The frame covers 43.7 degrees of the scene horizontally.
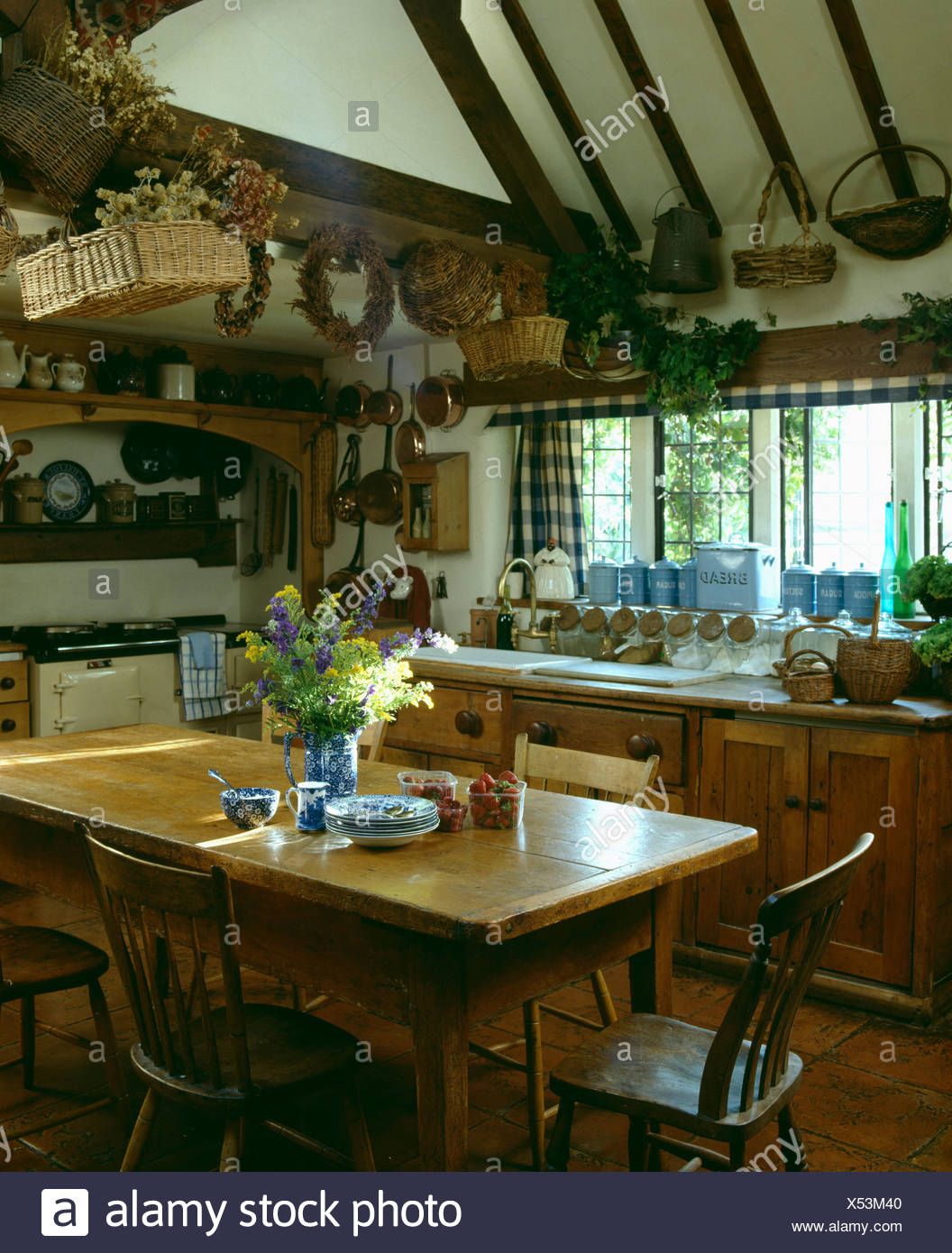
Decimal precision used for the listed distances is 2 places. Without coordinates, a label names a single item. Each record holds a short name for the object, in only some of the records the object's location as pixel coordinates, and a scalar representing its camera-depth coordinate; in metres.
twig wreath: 4.24
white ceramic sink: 5.06
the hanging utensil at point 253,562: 7.96
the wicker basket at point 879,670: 4.00
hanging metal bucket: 4.89
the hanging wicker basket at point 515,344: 4.75
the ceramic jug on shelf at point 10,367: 5.97
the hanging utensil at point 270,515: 7.80
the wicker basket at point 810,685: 4.07
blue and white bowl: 2.76
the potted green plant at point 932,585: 4.12
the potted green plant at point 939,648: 4.00
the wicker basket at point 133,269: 3.20
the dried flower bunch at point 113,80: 3.38
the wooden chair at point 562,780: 2.91
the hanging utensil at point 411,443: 6.58
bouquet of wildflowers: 2.86
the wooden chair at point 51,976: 2.98
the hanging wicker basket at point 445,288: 4.67
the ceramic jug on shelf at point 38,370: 6.15
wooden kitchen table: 2.17
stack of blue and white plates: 2.57
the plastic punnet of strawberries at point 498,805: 2.77
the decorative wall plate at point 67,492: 7.07
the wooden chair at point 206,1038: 2.20
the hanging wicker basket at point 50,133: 3.37
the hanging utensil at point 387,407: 6.77
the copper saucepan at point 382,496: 6.79
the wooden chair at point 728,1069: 2.08
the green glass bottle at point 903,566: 4.64
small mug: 2.74
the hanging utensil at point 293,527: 7.71
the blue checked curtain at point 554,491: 6.00
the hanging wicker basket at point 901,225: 4.32
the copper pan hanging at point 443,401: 6.29
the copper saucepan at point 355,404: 6.96
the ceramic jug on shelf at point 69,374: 6.26
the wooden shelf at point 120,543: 6.95
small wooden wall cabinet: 6.24
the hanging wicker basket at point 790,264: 4.57
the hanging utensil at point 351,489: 7.12
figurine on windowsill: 5.81
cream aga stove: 6.41
